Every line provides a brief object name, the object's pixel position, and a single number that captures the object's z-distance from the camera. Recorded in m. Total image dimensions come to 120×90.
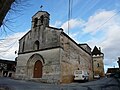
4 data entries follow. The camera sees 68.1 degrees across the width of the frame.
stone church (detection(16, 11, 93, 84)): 11.22
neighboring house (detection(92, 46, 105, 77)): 26.51
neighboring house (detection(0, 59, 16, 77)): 19.82
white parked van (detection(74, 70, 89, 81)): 11.86
